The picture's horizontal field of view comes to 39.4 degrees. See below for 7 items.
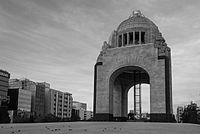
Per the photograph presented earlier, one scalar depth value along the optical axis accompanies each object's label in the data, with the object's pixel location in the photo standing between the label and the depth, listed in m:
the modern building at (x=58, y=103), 140.88
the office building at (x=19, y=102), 115.25
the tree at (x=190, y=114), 53.49
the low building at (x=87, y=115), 190.02
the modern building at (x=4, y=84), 107.50
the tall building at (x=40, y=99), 132.38
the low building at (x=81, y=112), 180.23
